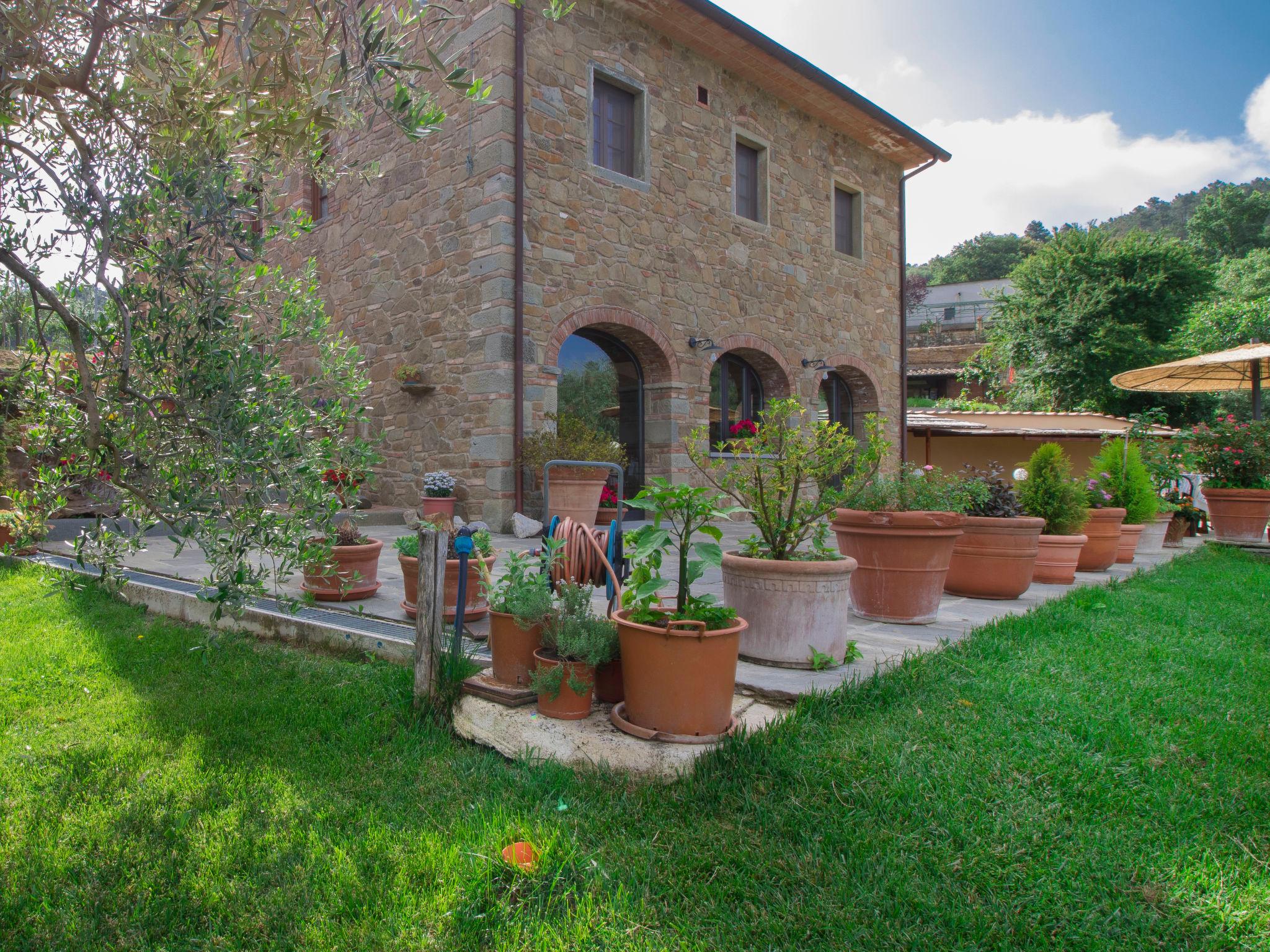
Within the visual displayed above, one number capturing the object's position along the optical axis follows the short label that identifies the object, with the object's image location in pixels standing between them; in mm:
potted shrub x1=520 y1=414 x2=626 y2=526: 7113
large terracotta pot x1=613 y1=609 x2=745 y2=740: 2287
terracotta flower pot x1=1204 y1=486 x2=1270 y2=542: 8039
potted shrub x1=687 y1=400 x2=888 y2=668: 2949
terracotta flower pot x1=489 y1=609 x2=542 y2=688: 2699
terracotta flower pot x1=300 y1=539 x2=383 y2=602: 3932
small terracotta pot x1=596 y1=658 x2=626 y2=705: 2648
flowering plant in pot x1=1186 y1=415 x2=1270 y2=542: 8086
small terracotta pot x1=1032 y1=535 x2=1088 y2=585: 5098
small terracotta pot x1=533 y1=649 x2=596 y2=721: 2506
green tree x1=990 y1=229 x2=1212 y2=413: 19438
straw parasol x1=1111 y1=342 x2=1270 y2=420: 8461
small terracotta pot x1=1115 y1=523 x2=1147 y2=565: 6336
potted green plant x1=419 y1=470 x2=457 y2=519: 7352
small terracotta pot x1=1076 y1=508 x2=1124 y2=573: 5773
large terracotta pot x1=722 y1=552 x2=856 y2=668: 2938
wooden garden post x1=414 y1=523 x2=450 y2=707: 2734
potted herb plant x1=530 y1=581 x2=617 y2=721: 2484
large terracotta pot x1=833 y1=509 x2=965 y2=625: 3682
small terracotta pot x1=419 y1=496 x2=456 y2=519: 7336
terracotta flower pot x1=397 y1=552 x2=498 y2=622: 3541
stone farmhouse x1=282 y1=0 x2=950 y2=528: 7512
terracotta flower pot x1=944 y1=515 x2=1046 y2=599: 4344
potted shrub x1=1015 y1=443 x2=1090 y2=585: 5039
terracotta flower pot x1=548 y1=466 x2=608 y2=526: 7094
